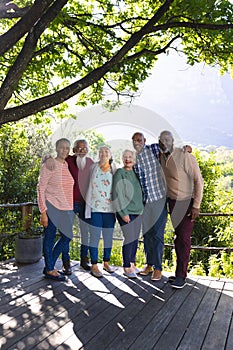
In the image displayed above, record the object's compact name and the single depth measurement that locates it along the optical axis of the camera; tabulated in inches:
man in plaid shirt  167.0
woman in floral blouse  173.3
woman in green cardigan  170.9
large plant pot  198.5
